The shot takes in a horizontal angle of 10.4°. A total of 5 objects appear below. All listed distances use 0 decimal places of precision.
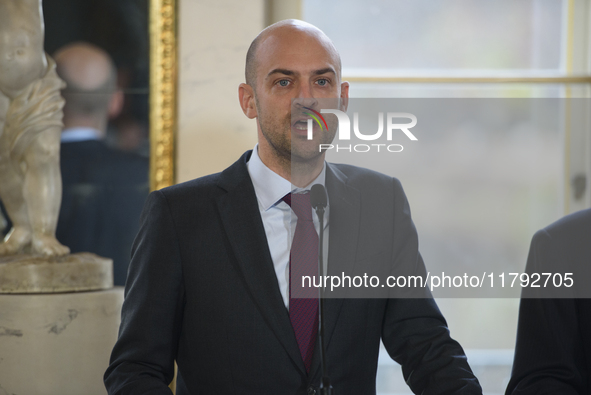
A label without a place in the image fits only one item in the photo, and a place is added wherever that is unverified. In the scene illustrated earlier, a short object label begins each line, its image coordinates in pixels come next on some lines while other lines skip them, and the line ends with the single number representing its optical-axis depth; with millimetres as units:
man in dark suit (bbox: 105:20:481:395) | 5290
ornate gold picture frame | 6010
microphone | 5130
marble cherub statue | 5733
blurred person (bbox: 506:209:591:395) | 5269
